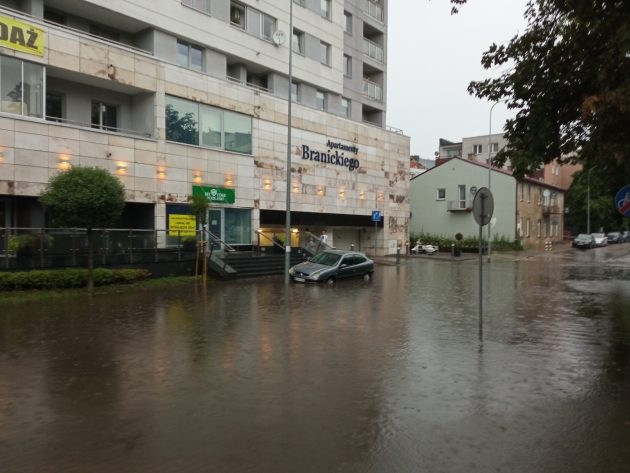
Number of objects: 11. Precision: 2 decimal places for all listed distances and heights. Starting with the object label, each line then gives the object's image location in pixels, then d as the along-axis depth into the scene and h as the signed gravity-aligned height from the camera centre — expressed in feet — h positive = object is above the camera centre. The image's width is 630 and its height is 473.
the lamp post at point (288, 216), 63.41 +2.16
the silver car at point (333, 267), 66.95 -4.61
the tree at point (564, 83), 26.91 +9.53
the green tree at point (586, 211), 213.25 +10.37
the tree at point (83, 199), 51.29 +3.28
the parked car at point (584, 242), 175.94 -2.26
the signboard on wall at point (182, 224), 72.30 +1.22
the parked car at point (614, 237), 219.41 -0.63
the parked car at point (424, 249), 139.95 -4.06
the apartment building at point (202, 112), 61.93 +18.99
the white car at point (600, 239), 183.83 -1.30
